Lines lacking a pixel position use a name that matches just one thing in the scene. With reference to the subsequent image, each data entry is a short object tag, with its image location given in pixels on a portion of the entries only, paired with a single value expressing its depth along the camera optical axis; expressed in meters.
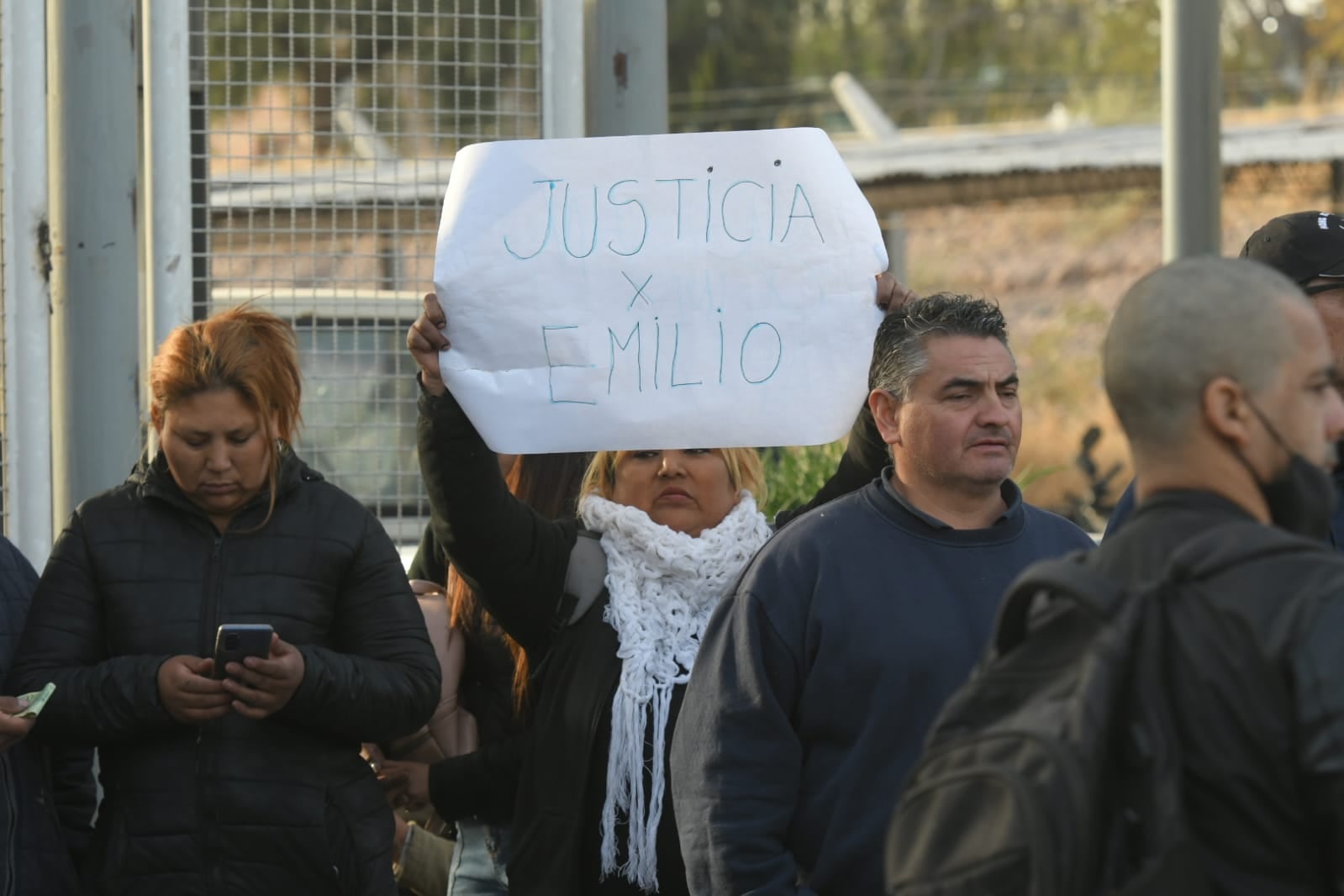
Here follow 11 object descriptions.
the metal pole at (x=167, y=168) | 9.77
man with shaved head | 3.74
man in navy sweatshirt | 6.08
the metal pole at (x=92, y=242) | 9.22
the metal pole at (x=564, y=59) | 10.27
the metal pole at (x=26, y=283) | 9.40
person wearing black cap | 7.19
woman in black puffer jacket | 6.99
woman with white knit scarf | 7.27
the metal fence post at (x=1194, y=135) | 13.83
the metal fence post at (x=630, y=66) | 9.72
